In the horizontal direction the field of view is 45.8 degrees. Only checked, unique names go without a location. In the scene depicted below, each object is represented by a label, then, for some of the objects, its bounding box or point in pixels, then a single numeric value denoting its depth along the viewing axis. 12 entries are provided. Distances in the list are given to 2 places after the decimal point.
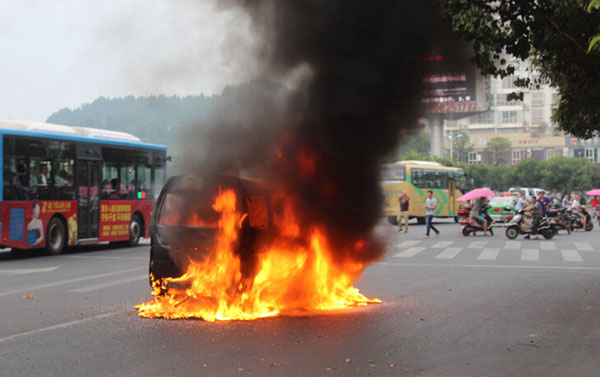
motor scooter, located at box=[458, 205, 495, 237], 26.05
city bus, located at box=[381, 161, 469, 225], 36.56
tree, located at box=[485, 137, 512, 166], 90.92
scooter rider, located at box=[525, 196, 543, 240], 24.05
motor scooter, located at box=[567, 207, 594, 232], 31.13
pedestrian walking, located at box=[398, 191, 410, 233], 28.61
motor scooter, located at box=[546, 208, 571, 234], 25.06
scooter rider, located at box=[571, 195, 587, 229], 31.23
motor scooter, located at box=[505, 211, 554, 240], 24.09
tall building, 107.38
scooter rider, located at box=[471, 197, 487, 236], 26.17
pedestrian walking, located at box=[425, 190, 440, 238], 25.00
